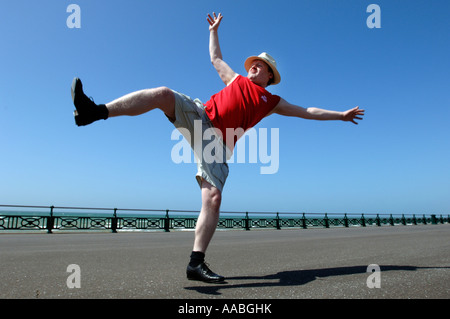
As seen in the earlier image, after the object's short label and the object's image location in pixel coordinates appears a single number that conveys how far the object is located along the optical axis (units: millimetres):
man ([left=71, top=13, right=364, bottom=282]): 2049
